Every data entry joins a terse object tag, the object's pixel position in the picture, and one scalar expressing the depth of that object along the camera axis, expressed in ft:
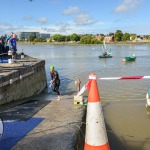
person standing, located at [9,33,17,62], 39.70
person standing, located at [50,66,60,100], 24.26
